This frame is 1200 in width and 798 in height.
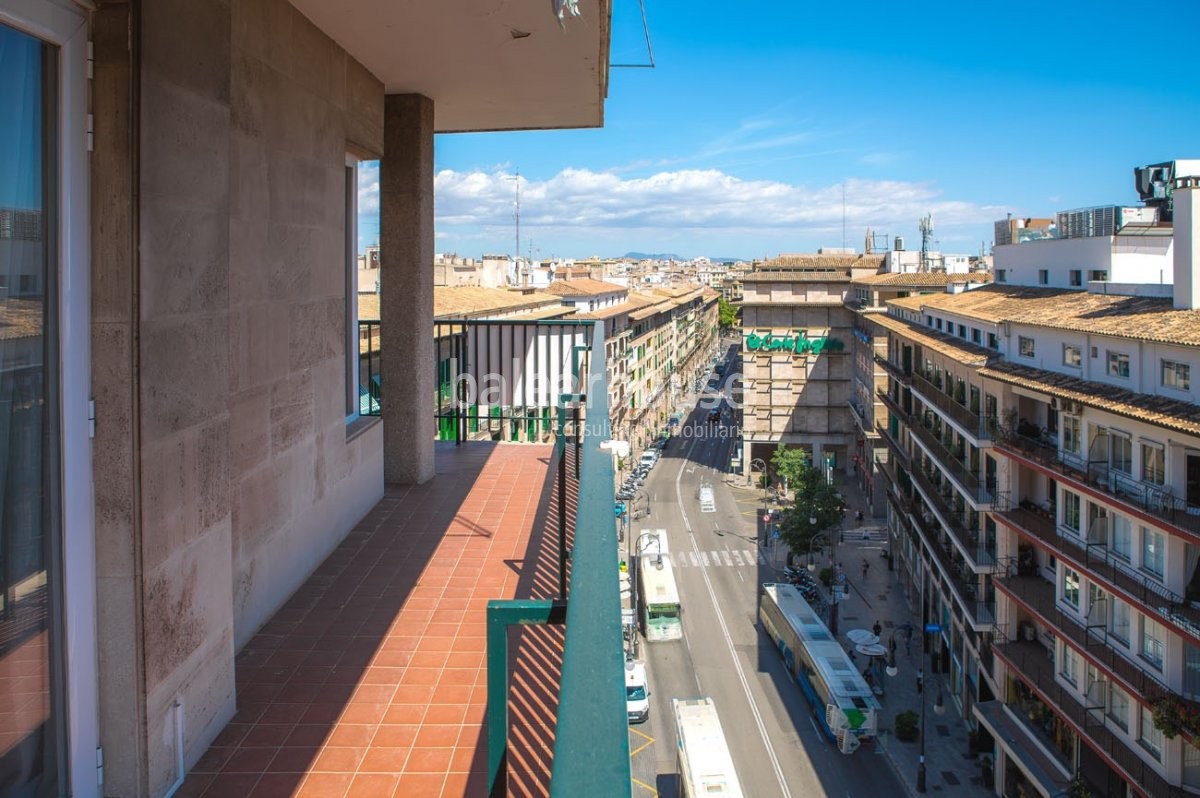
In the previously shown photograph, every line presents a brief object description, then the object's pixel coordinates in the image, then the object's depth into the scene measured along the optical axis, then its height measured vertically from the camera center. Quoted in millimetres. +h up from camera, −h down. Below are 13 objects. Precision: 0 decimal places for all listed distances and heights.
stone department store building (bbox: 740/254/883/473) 55844 -760
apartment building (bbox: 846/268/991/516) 46500 -316
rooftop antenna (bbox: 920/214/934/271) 70625 +9458
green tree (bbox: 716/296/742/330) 126612 +4925
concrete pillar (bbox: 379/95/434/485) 8148 +438
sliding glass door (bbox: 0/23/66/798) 2664 -254
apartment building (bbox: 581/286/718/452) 55656 -515
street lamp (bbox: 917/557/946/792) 22344 -10140
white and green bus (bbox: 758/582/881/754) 24031 -9083
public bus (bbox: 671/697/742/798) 19641 -9074
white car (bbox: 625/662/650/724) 25406 -9728
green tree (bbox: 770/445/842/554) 38812 -6943
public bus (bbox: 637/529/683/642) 31641 -8710
